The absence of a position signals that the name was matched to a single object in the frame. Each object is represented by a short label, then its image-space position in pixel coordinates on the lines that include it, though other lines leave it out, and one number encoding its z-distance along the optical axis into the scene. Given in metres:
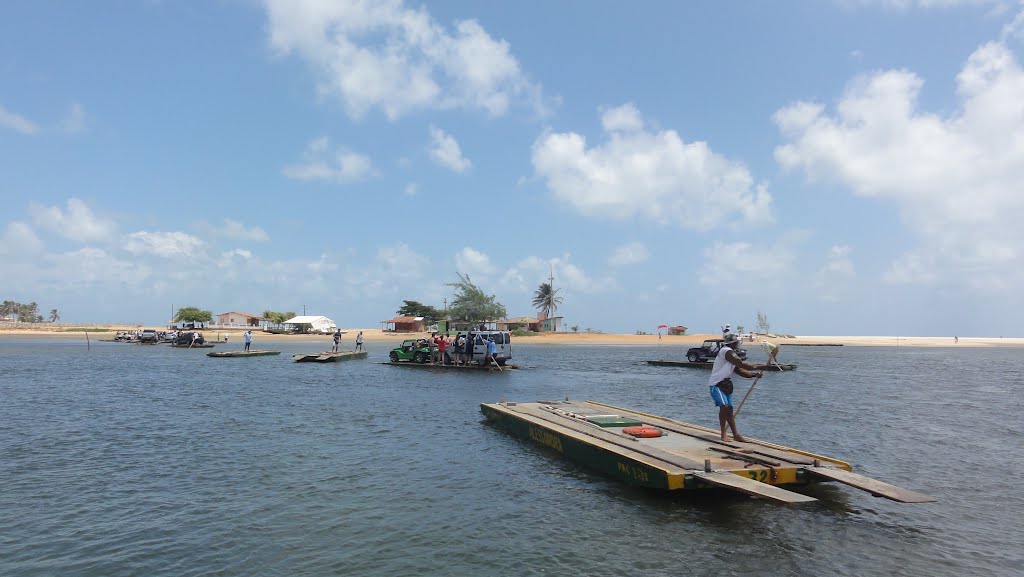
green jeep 43.03
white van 40.19
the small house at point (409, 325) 117.21
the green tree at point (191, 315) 114.12
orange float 13.18
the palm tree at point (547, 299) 128.75
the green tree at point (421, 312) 119.62
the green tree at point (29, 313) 153.88
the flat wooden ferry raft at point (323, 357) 45.16
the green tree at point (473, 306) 110.50
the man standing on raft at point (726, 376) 11.95
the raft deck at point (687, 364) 47.03
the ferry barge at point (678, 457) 9.37
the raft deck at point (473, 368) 40.14
